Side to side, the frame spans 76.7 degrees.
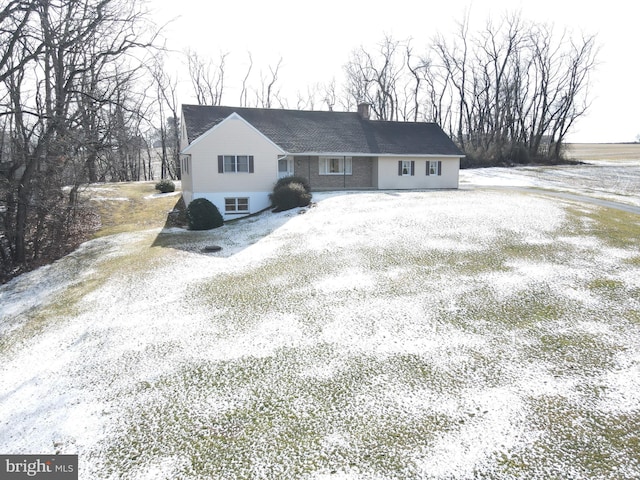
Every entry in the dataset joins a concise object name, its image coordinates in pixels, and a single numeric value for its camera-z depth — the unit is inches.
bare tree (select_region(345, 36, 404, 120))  2466.8
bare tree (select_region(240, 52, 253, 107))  2418.8
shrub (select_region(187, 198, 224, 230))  893.8
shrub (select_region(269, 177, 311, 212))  957.2
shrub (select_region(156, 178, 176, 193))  1417.3
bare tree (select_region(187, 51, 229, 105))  2322.8
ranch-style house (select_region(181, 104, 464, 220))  978.7
